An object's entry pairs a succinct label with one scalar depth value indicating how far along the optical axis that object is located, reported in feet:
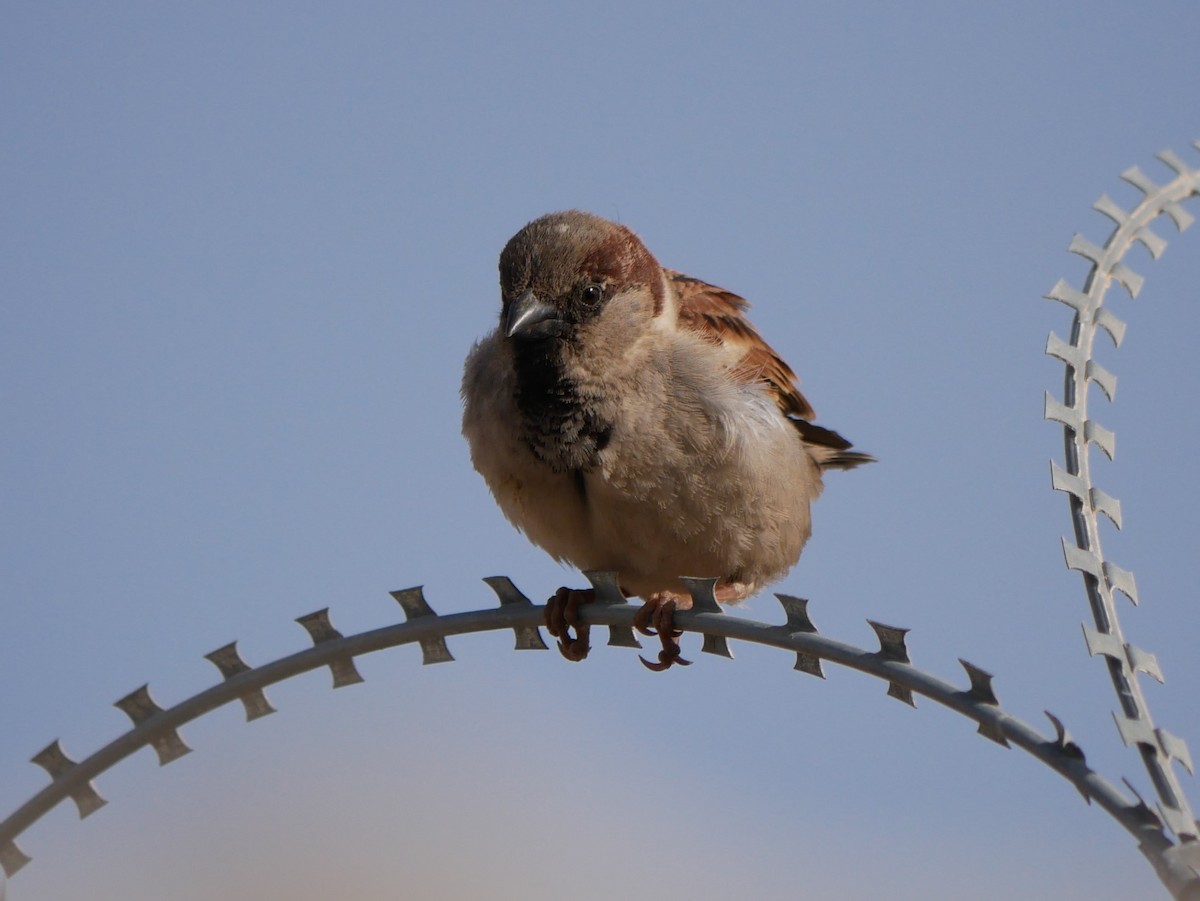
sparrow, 22.97
